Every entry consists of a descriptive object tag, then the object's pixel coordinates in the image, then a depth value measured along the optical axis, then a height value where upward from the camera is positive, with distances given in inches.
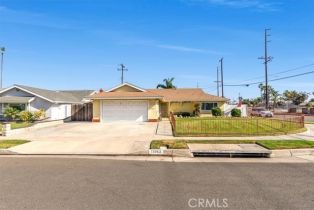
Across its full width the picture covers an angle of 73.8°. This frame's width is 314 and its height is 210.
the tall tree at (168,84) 1663.7 +200.4
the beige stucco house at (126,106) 826.1 +12.9
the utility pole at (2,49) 1616.2 +464.4
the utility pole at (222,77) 1482.3 +228.6
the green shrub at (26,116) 766.5 -24.4
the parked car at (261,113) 1191.9 -24.2
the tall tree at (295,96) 2859.2 +173.8
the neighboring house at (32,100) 892.4 +39.4
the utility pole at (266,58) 1346.5 +332.2
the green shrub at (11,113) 828.8 -14.3
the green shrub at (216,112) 974.6 -14.2
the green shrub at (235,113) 997.5 -19.5
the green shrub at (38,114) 793.9 -19.8
